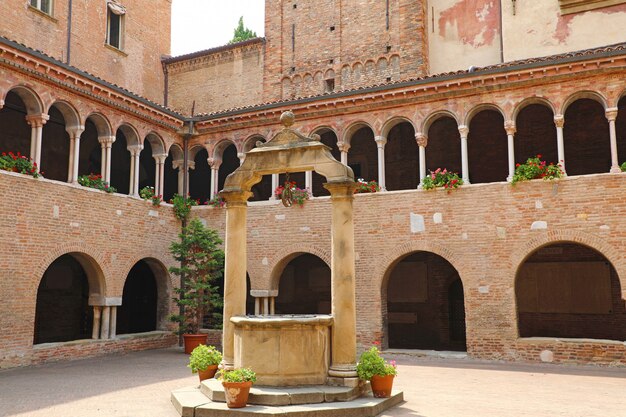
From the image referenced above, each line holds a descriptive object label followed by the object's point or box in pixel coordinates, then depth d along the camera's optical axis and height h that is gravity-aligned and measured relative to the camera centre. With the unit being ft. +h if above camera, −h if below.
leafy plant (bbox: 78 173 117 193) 49.93 +7.57
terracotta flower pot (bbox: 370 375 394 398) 28.60 -5.56
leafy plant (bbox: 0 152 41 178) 42.93 +7.90
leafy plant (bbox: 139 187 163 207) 55.88 +7.16
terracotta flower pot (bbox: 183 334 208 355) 51.75 -6.06
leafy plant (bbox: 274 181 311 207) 54.39 +6.97
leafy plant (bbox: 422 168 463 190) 49.06 +7.44
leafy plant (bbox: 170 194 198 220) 59.21 +6.53
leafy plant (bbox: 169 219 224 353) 53.62 -0.10
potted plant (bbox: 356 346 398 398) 28.60 -5.03
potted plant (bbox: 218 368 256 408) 25.88 -5.08
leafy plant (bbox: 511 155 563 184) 45.99 +7.72
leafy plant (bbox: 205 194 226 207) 58.75 +6.88
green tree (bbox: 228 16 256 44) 103.86 +41.99
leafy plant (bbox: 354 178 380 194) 52.47 +7.36
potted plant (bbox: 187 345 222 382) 31.30 -4.82
